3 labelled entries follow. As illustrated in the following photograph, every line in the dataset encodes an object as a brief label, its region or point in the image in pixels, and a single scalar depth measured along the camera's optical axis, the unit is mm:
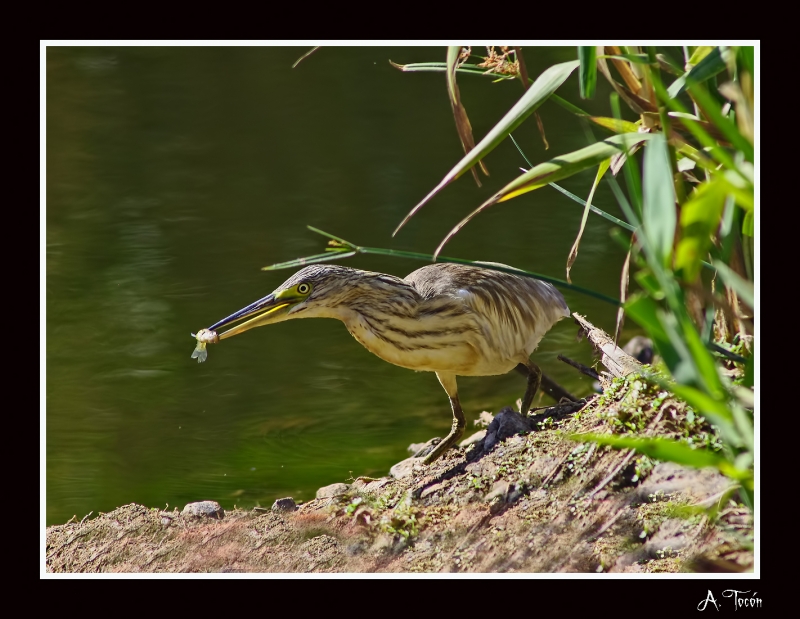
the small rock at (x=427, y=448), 9253
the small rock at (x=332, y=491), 8396
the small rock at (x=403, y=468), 8767
